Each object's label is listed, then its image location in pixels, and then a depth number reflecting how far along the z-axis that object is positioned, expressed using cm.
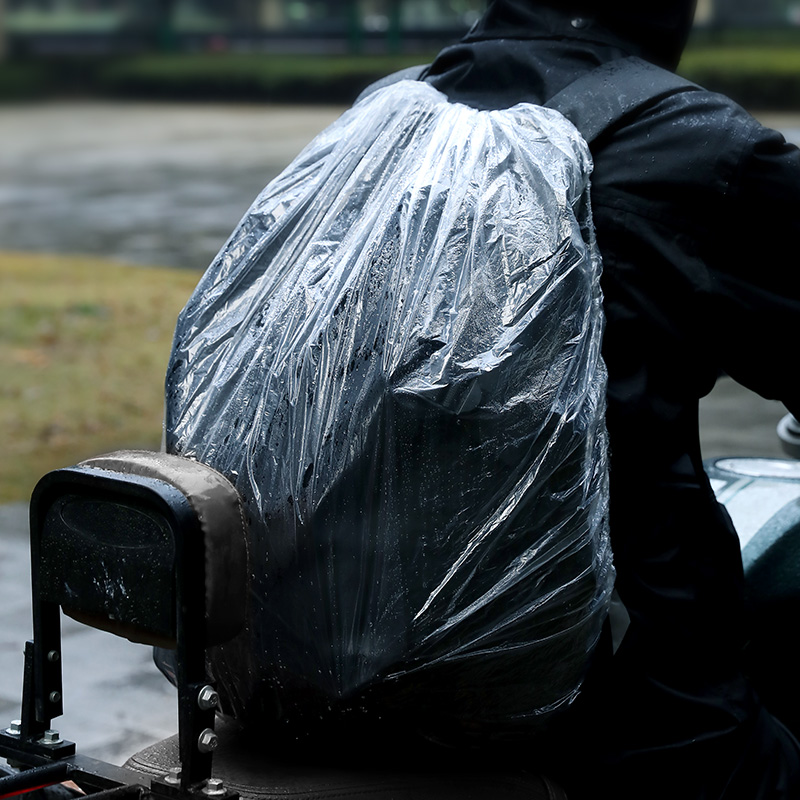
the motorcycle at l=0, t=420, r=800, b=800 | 243
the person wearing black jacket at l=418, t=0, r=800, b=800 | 257
